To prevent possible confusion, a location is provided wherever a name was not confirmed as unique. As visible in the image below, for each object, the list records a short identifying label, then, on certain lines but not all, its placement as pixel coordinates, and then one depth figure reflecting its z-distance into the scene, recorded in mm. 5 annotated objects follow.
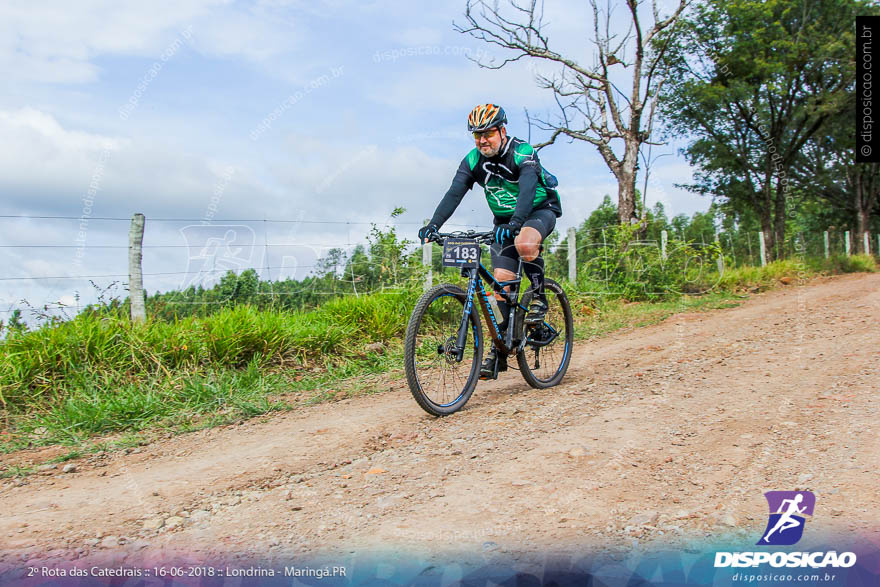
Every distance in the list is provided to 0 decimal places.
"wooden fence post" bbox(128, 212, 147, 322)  6627
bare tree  13328
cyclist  4328
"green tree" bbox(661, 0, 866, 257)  19328
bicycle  4043
